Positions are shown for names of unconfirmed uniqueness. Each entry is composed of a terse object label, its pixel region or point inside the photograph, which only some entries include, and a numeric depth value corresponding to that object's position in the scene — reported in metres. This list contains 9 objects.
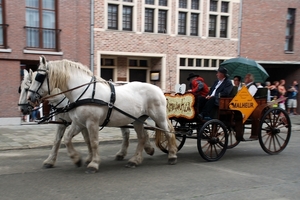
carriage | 6.83
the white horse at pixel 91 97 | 5.61
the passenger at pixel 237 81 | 8.18
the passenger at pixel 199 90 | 7.04
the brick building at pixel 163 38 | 14.63
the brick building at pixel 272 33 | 17.78
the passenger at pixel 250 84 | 7.84
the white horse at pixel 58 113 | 5.55
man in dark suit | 6.97
